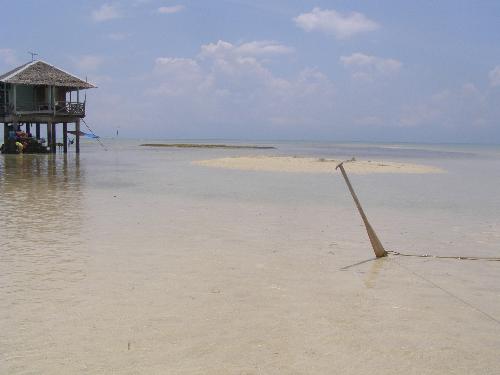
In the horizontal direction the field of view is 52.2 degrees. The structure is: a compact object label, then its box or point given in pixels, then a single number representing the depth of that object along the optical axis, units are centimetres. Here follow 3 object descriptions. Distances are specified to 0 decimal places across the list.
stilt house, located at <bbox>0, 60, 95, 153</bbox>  3349
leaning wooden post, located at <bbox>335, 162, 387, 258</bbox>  757
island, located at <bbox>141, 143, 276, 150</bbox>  7331
